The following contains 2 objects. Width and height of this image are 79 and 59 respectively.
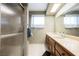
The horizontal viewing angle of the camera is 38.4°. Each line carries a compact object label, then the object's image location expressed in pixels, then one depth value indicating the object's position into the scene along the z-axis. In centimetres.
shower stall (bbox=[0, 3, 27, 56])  70
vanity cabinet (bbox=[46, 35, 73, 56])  99
